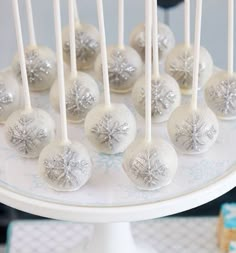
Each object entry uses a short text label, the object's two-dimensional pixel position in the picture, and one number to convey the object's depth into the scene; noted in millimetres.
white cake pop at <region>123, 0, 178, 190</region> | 606
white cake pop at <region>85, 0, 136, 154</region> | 624
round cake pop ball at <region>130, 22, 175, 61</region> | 732
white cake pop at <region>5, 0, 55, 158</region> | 632
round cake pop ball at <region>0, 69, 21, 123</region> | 667
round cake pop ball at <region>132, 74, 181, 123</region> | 653
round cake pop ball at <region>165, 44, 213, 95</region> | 692
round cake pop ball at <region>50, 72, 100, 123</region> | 655
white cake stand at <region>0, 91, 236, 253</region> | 597
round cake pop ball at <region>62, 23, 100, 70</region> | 723
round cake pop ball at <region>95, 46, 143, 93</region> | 688
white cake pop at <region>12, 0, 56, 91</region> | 697
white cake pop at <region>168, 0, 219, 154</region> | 628
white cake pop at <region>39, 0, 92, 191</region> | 610
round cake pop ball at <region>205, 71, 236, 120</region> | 656
